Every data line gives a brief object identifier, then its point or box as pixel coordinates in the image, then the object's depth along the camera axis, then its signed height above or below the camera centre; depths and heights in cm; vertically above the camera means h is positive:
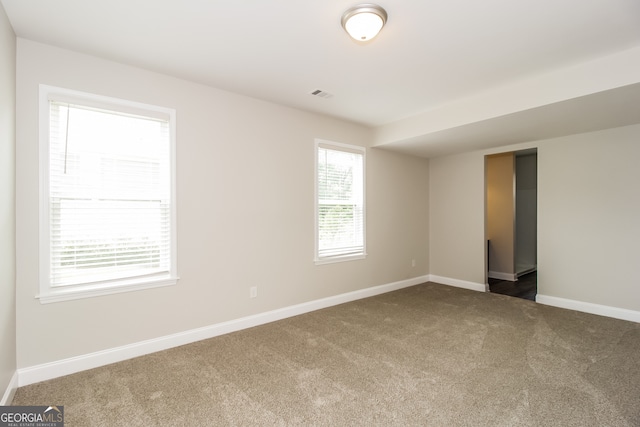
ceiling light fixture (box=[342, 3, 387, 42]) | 194 +127
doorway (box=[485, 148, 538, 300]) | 543 -17
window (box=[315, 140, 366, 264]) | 412 +16
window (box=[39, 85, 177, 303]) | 239 +16
